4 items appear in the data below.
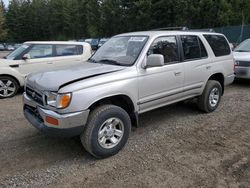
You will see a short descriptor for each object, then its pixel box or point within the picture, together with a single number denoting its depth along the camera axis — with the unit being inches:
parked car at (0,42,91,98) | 216.0
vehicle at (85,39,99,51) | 807.3
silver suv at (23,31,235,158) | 100.6
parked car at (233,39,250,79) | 232.7
